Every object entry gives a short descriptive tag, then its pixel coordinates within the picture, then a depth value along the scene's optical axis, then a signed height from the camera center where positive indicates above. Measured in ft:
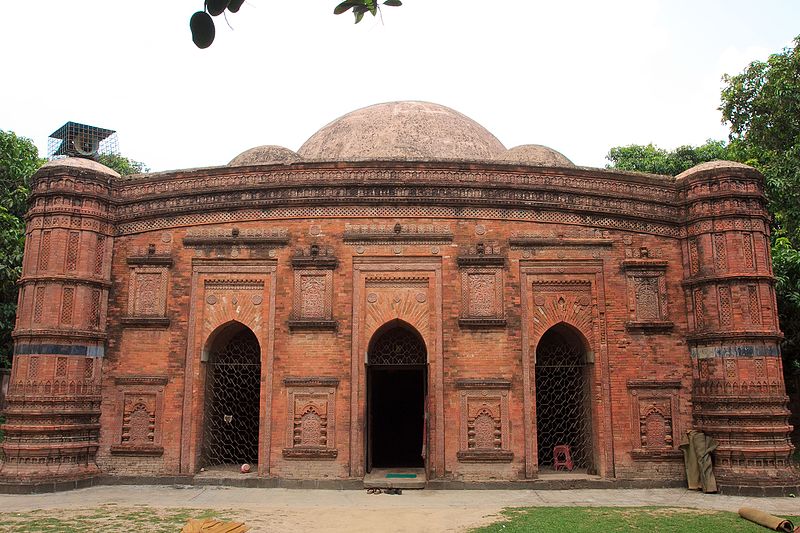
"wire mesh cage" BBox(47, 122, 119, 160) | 62.24 +26.92
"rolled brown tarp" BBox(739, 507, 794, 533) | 22.98 -4.71
